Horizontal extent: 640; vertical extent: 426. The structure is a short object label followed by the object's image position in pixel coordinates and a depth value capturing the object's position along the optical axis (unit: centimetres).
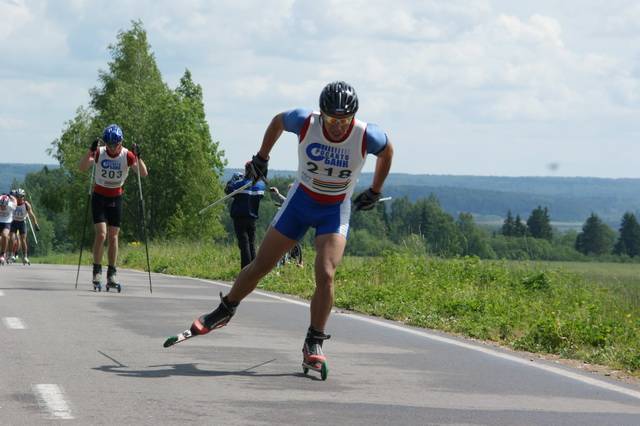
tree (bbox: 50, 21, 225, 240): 8912
